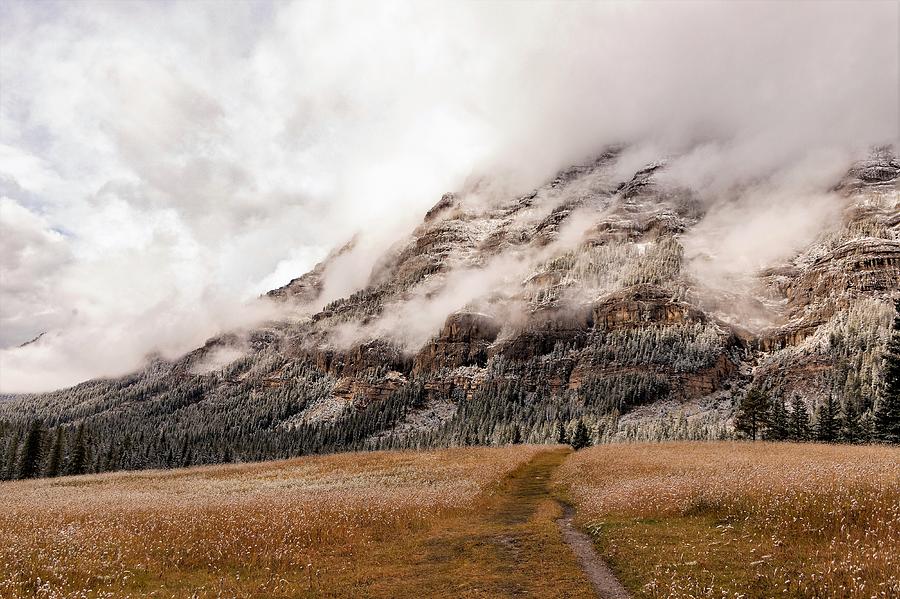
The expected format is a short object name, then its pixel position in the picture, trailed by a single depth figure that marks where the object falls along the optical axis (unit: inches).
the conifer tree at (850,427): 2770.7
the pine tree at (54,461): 3940.0
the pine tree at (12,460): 3971.5
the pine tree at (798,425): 3105.3
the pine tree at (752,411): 2923.2
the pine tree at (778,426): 3073.3
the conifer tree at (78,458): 4087.1
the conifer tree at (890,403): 1857.8
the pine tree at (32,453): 3922.2
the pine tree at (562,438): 3930.9
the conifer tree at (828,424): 2837.1
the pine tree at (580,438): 2711.6
